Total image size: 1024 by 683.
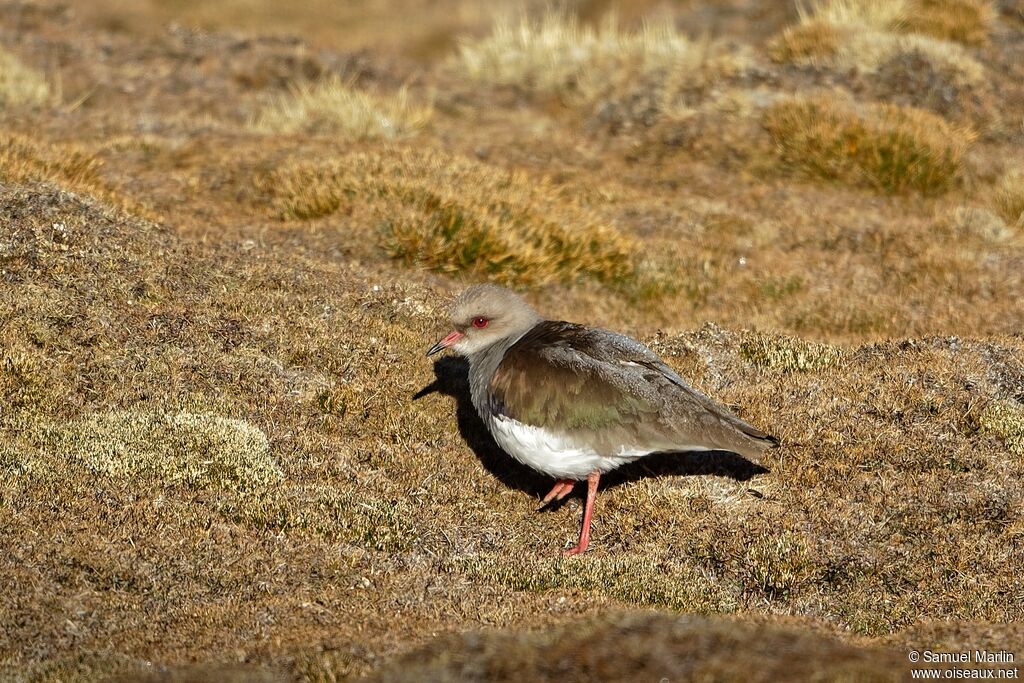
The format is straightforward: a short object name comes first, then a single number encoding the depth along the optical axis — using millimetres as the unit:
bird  8836
